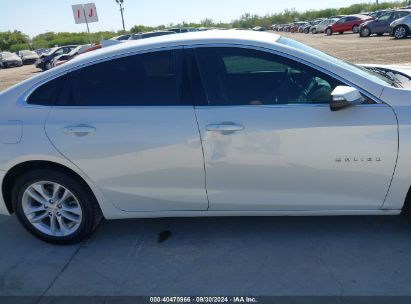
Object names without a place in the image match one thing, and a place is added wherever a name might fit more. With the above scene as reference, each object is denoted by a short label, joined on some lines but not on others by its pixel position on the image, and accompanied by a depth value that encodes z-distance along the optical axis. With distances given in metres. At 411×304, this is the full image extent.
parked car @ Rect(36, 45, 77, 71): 26.22
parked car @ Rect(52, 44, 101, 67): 24.86
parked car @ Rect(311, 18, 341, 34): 42.27
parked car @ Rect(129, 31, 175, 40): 18.70
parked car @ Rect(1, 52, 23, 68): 36.41
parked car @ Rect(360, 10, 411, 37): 25.70
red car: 36.12
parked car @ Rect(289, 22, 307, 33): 60.96
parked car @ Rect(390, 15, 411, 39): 21.31
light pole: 50.04
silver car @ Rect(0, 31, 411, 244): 2.84
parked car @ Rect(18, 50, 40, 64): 38.88
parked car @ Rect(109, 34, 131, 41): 24.03
